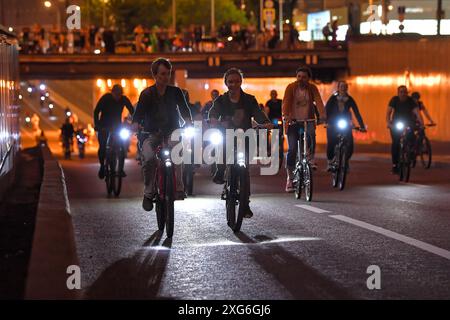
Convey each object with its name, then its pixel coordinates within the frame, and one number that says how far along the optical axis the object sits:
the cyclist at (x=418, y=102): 27.72
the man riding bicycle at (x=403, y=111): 23.80
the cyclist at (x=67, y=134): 49.31
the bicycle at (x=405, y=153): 23.39
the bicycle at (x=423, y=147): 27.88
